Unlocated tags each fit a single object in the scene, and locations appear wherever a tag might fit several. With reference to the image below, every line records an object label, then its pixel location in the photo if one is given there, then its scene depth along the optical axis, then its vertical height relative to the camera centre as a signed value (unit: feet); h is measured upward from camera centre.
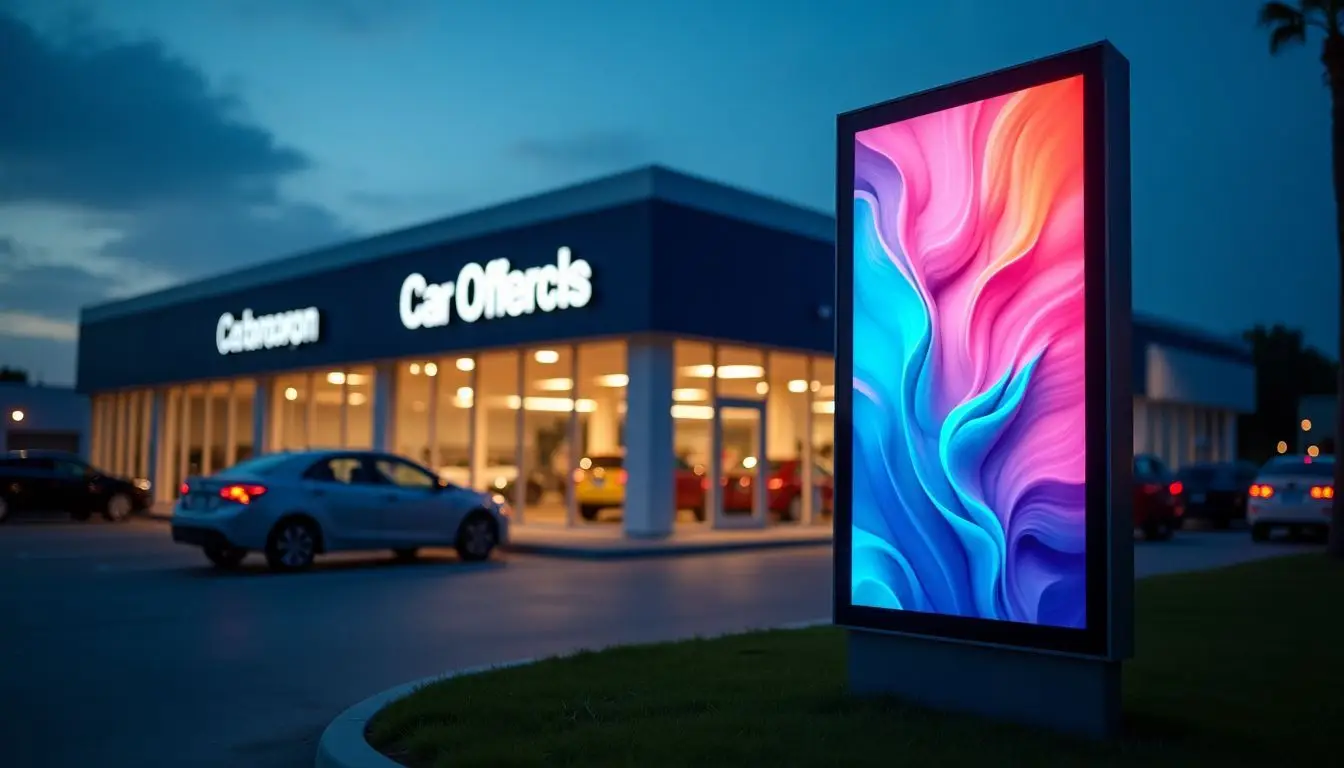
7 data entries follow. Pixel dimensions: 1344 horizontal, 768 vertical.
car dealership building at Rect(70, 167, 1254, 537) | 72.90 +7.37
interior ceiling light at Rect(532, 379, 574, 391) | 80.73 +4.94
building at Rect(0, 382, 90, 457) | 161.68 +4.65
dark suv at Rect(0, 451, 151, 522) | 89.45 -2.63
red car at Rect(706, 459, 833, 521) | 81.46 -1.77
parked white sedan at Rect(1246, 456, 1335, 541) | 77.10 -1.60
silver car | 51.11 -2.34
